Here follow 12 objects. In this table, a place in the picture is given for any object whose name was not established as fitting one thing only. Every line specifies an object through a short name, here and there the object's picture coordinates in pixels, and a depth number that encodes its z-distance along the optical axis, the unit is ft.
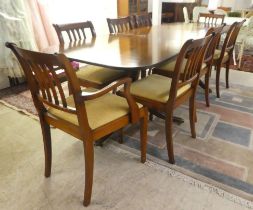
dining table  4.61
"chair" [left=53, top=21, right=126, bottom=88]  6.31
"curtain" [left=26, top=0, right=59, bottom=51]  9.04
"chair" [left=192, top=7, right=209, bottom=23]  16.47
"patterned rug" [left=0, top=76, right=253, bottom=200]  5.00
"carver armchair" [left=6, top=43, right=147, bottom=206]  3.37
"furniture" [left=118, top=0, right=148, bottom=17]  15.26
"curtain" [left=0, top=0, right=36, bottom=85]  8.04
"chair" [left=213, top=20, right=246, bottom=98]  7.60
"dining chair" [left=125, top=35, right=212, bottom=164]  4.51
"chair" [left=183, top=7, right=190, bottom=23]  17.07
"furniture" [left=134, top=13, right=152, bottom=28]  9.49
